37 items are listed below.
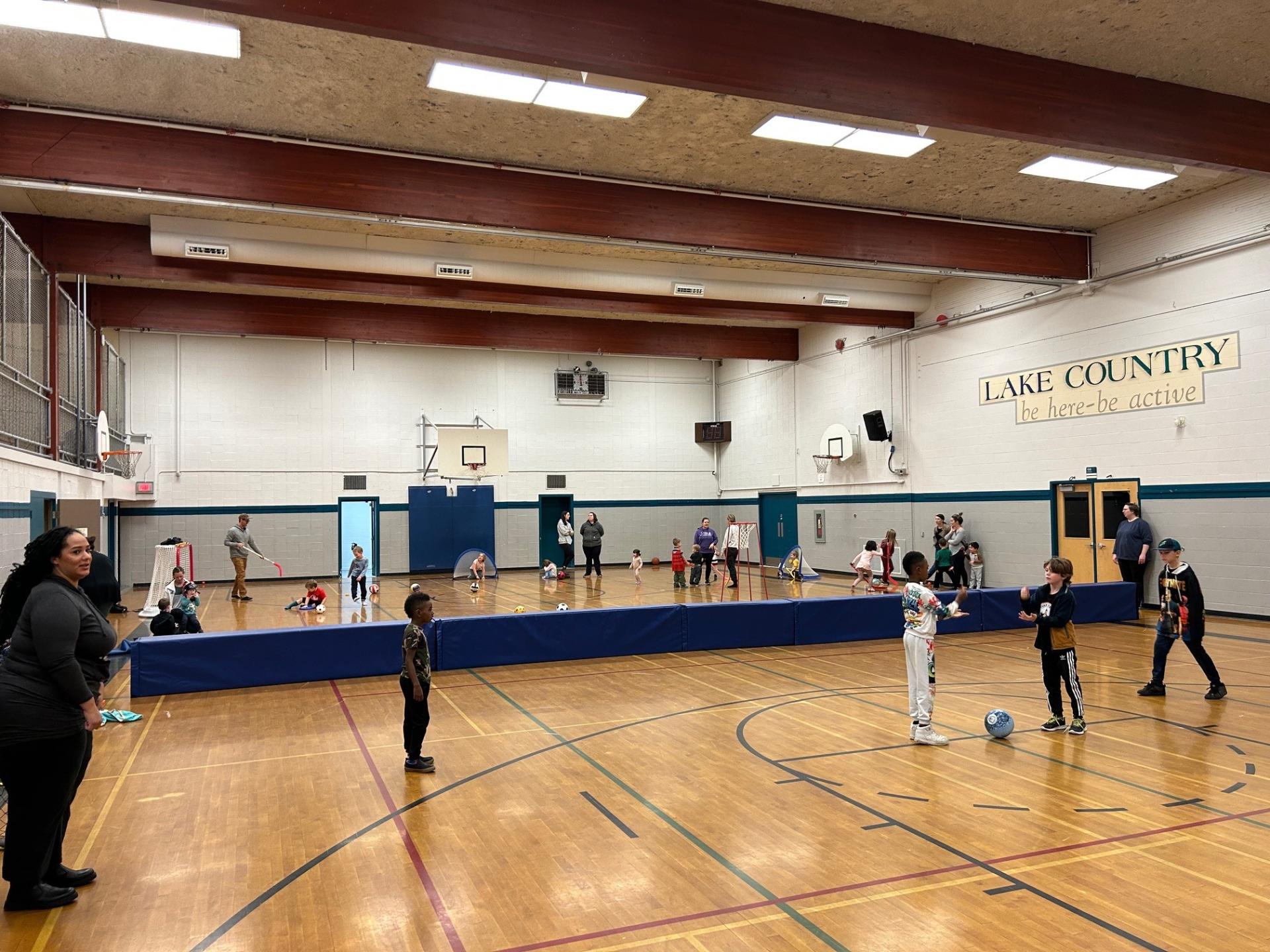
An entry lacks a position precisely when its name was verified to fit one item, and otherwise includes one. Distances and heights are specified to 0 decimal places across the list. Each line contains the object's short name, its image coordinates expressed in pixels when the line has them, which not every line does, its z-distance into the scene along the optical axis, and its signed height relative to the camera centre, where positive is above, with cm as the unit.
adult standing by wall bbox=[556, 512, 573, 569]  2383 -79
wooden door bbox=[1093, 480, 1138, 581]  1587 -34
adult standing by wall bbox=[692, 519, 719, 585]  2022 -86
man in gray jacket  1864 -86
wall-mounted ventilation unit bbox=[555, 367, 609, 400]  2738 +381
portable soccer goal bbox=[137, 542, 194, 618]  1578 -115
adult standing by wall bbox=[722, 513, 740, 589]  2025 -100
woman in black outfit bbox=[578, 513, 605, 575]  2295 -80
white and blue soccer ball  728 -185
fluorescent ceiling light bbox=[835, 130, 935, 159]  1095 +456
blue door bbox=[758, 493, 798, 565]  2611 -64
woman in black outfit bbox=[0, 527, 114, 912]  407 -87
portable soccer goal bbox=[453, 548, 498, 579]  2431 -161
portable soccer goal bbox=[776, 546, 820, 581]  2166 -162
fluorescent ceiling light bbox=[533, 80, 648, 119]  954 +452
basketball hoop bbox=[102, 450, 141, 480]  2147 +120
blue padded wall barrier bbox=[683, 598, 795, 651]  1238 -173
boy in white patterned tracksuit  723 -121
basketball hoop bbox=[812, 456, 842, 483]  2419 +103
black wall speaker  2159 +184
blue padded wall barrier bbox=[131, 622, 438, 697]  973 -171
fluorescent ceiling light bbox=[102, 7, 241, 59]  798 +450
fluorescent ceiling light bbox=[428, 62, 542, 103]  912 +450
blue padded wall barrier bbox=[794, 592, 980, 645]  1286 -177
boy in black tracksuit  735 -114
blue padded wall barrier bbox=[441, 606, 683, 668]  1115 -172
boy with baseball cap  841 -109
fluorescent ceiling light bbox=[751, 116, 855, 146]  1061 +458
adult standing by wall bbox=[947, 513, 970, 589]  1839 -105
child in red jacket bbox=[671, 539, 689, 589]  2002 -139
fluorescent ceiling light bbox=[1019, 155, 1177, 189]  1229 +467
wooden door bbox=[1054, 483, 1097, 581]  1653 -49
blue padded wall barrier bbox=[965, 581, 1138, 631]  1398 -172
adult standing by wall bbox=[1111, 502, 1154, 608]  1494 -80
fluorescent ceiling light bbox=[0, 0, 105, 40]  775 +443
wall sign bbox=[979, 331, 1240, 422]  1434 +215
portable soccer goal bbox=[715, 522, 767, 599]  2019 -152
